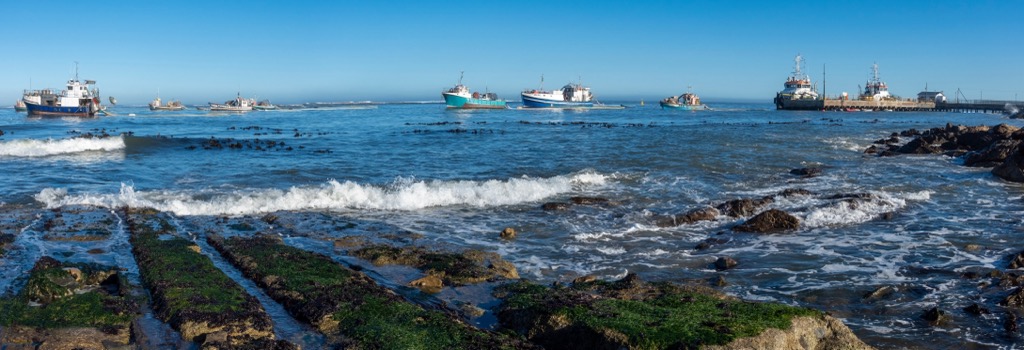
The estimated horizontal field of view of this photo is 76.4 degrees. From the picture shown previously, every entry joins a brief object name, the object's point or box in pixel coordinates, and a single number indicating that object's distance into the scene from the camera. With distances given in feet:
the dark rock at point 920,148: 103.40
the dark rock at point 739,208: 51.98
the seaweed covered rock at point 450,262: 33.37
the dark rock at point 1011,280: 31.24
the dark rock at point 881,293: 30.48
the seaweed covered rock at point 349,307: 23.24
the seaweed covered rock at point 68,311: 23.88
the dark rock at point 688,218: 49.52
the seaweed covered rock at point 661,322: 22.06
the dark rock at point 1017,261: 34.81
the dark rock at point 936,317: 26.63
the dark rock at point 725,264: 36.29
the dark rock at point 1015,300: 28.27
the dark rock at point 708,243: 41.54
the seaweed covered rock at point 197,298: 24.31
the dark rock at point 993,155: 81.07
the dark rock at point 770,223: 45.80
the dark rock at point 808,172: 77.49
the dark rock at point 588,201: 58.87
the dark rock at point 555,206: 55.93
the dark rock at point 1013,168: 68.28
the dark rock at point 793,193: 59.62
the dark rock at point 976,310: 27.60
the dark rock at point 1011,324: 25.55
